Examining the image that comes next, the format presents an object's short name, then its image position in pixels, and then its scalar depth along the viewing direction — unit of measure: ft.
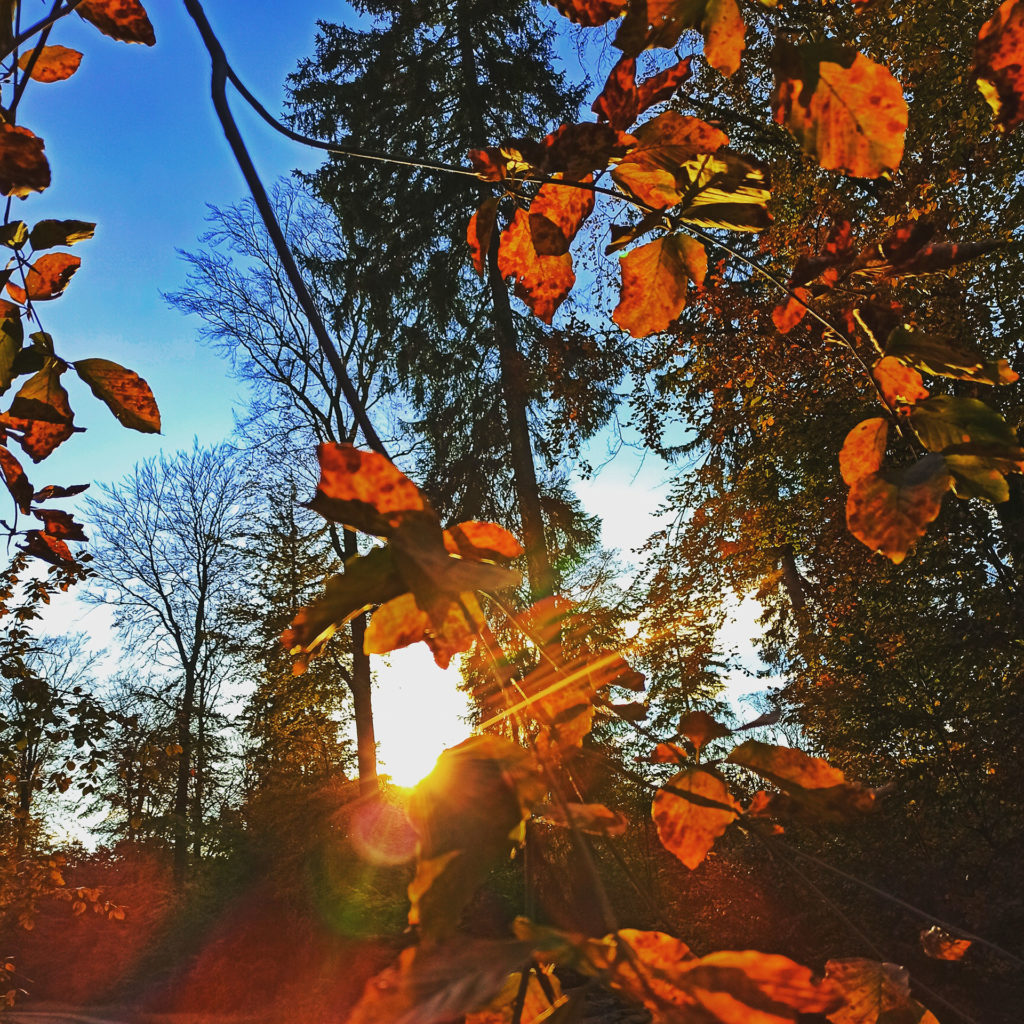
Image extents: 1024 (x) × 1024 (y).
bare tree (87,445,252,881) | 44.91
